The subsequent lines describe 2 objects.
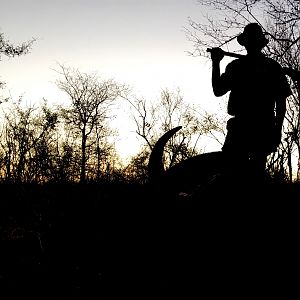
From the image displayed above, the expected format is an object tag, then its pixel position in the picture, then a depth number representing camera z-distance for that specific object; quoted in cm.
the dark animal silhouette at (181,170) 336
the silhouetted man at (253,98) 321
